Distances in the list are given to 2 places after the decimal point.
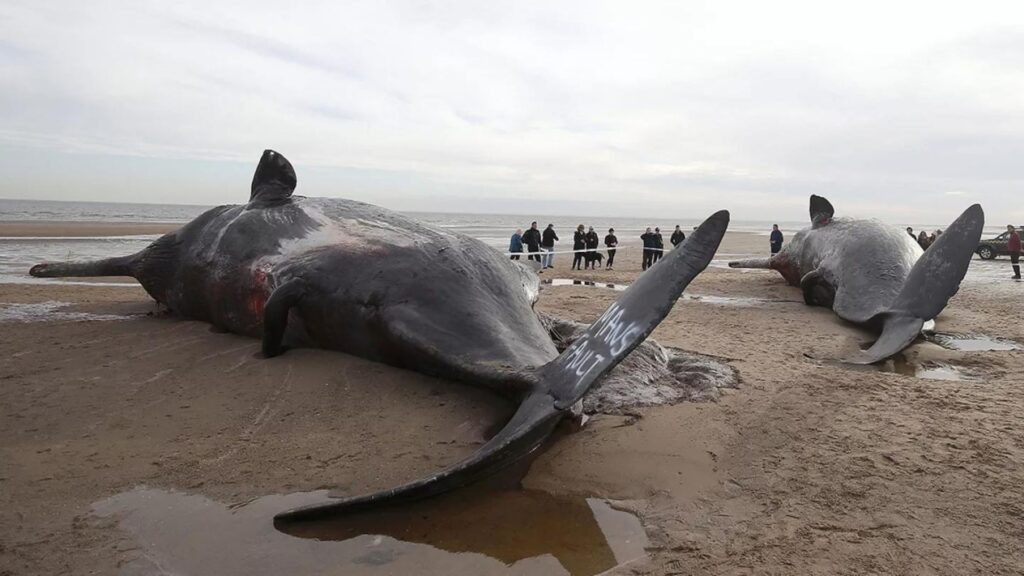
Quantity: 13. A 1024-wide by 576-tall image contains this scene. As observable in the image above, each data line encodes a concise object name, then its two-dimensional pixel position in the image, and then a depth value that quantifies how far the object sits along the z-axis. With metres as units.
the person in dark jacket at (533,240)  19.88
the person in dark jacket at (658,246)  20.23
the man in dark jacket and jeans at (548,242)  19.62
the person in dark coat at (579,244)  20.47
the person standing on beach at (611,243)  20.86
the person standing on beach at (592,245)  20.57
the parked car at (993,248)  27.14
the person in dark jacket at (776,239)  22.58
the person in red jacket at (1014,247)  18.70
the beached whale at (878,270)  7.38
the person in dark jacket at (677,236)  21.14
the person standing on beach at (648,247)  20.52
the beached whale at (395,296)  3.47
